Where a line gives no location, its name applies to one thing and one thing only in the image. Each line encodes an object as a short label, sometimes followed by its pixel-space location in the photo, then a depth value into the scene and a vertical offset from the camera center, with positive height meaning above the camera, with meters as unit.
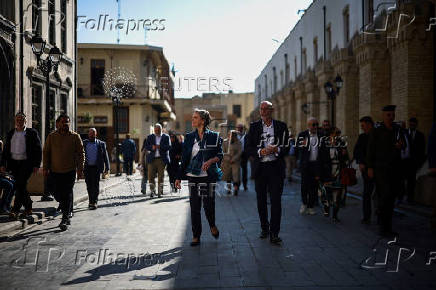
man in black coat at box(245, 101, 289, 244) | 6.37 -0.28
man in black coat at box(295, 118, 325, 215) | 8.89 -0.41
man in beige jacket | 7.62 -0.40
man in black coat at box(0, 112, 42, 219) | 8.20 -0.33
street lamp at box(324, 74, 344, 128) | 18.73 +2.07
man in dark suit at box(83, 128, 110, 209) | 10.11 -0.62
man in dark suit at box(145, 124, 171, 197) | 12.50 -0.42
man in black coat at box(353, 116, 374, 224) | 7.93 -0.45
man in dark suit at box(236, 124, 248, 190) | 14.07 -0.68
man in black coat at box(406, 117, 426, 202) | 10.01 -0.46
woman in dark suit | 6.32 -0.41
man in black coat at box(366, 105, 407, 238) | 6.73 -0.43
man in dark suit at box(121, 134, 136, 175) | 21.45 -0.62
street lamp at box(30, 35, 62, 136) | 11.09 +2.14
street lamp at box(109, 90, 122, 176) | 23.01 +1.81
